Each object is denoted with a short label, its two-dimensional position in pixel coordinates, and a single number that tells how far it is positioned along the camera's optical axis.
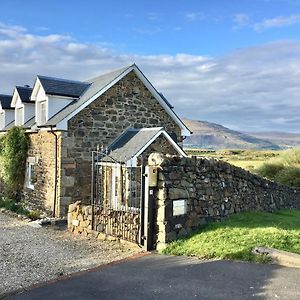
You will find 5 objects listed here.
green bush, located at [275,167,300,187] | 23.27
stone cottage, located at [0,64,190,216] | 15.93
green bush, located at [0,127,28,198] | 19.72
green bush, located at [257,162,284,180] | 26.05
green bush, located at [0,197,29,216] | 17.90
